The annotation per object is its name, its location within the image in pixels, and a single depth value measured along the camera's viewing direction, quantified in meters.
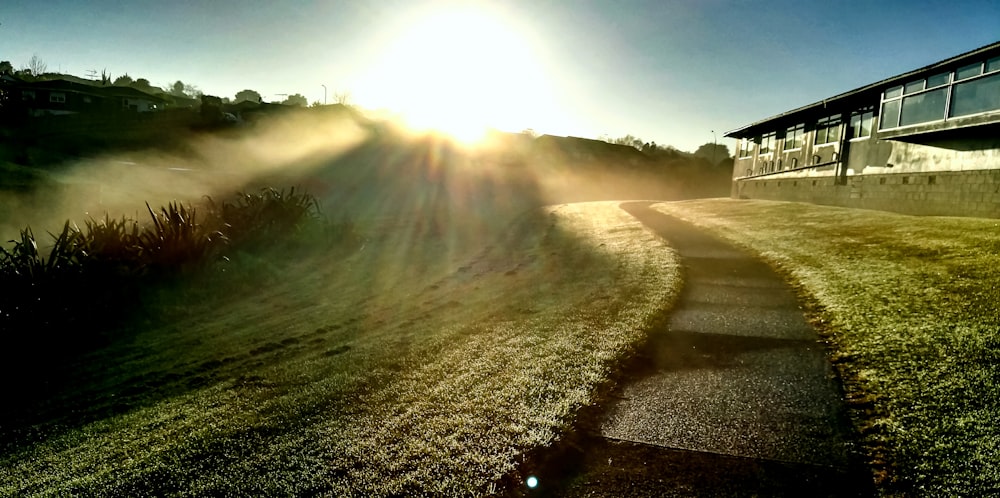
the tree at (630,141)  98.99
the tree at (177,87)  132.00
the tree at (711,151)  105.38
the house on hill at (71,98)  57.09
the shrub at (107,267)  6.78
